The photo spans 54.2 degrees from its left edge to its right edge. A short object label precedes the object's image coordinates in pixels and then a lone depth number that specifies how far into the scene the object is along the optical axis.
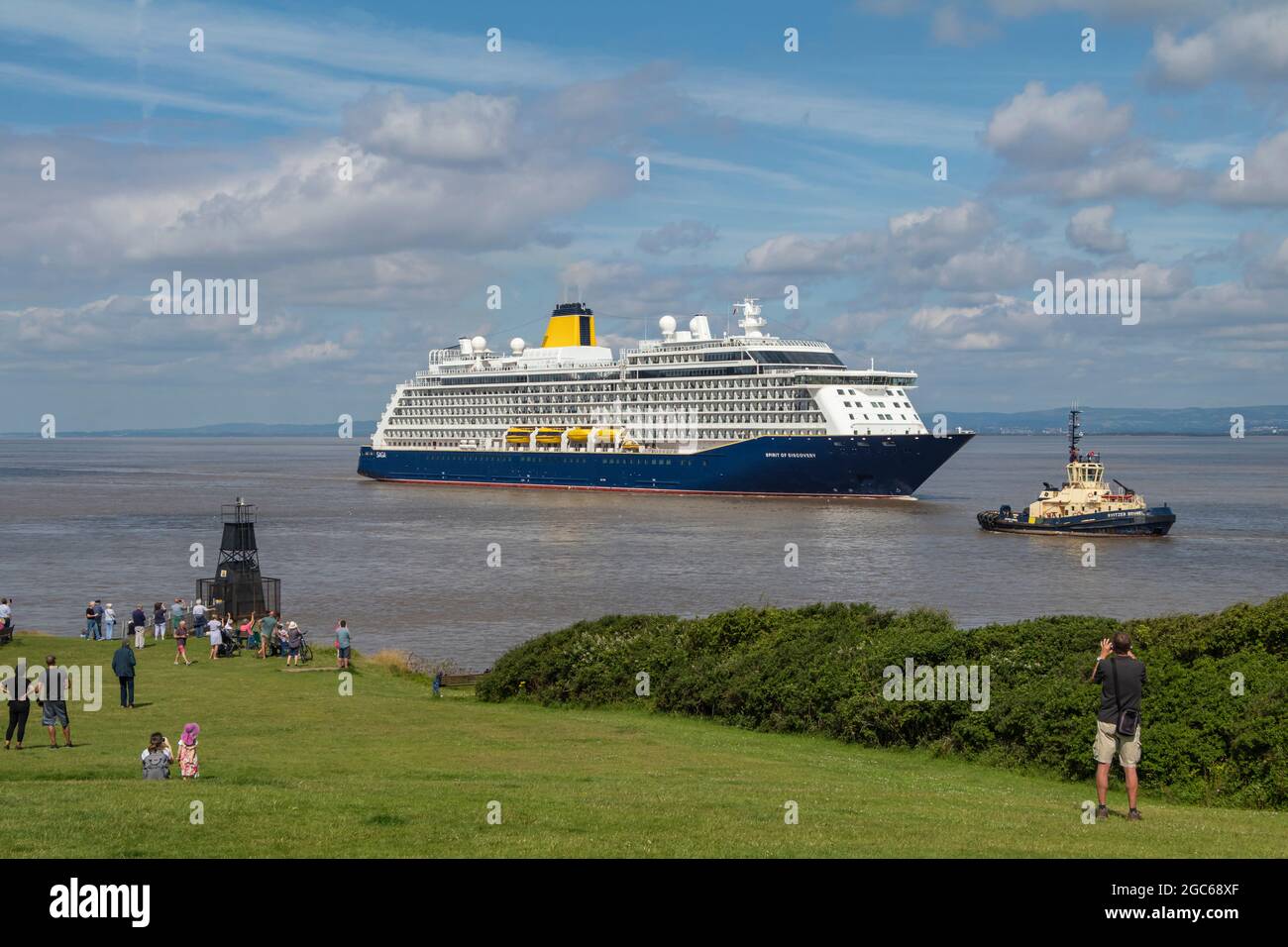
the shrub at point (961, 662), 14.80
